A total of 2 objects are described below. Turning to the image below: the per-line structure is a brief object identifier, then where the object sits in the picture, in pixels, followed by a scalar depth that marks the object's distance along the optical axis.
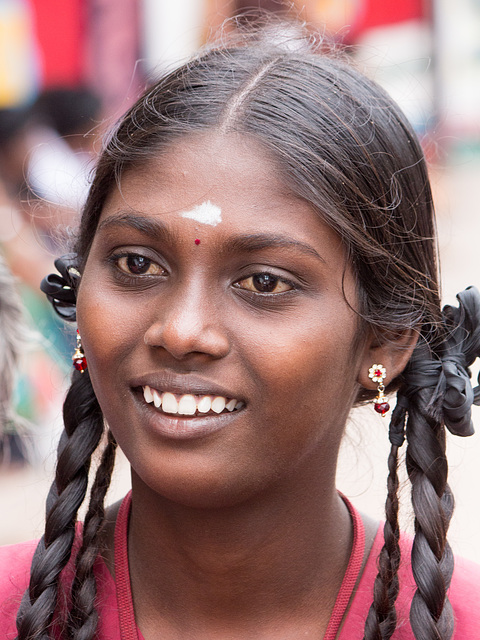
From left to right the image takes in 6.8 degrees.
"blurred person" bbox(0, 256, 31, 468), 2.08
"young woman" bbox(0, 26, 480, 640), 1.77
